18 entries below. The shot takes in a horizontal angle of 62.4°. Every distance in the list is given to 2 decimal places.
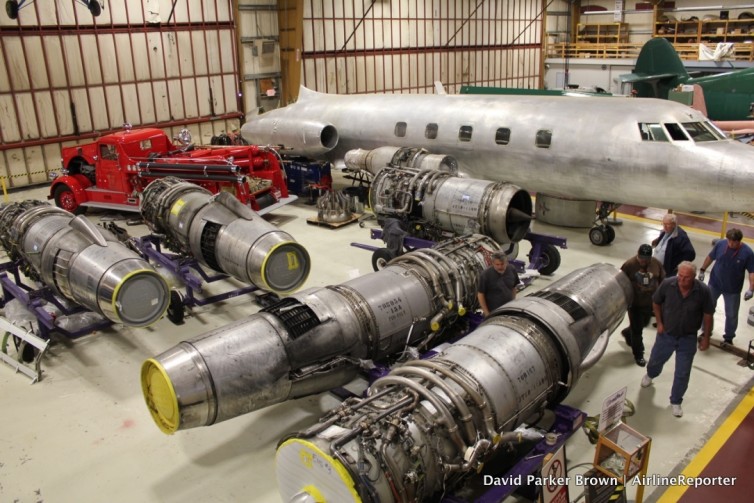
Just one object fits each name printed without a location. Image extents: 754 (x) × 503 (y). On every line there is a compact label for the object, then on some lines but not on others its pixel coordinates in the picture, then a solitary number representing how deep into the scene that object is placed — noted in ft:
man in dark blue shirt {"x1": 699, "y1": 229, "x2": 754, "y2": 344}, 28.66
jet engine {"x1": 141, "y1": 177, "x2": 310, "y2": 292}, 31.58
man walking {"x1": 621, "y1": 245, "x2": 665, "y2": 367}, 27.30
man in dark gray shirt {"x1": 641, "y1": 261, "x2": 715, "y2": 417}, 23.82
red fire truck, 50.21
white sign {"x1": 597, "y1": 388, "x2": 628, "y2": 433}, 19.36
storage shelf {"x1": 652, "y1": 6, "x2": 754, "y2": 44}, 112.57
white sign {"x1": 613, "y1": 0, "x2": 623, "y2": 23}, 130.72
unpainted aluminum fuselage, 39.32
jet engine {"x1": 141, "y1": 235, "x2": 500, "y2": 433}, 20.67
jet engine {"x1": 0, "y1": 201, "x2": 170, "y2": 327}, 28.43
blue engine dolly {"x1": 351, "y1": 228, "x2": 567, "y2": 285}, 38.14
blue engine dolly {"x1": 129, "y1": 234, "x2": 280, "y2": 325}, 34.91
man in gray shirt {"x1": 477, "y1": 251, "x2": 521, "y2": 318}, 26.43
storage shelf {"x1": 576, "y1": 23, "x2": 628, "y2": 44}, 131.03
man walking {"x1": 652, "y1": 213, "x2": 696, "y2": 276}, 31.04
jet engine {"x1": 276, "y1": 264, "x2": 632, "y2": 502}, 15.44
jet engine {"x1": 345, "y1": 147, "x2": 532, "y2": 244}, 36.27
